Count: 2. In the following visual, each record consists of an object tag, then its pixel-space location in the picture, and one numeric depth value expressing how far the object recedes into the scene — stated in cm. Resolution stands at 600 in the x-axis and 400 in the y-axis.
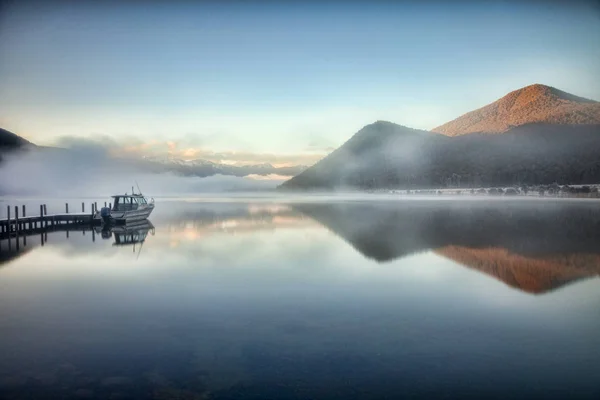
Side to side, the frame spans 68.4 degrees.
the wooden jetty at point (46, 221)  3688
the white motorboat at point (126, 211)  4321
